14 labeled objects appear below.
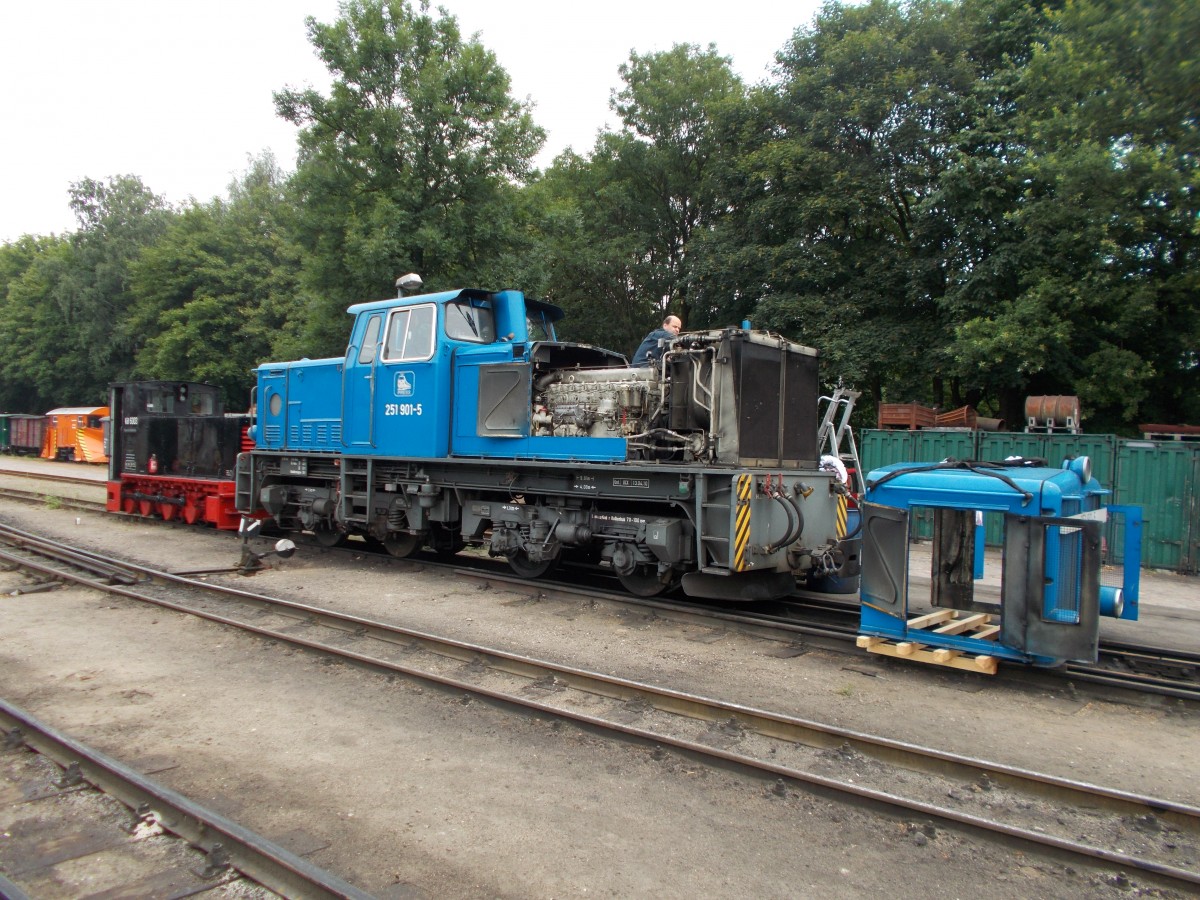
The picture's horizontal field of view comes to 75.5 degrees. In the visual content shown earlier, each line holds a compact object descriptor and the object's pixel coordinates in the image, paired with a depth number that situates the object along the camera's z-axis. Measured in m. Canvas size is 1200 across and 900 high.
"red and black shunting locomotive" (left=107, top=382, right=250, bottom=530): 15.38
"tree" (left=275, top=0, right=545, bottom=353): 21.17
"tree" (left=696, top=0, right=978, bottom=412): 20.44
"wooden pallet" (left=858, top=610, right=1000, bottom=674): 6.26
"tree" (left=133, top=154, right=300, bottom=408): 36.81
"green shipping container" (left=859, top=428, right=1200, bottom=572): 12.95
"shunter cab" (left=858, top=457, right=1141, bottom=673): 5.79
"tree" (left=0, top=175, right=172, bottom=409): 45.22
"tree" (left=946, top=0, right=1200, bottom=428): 12.91
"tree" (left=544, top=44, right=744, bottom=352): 28.73
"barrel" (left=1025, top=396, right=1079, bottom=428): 15.62
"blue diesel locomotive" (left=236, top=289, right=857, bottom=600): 8.07
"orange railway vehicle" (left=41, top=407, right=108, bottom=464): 37.06
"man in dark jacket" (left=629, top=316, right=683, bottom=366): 8.99
